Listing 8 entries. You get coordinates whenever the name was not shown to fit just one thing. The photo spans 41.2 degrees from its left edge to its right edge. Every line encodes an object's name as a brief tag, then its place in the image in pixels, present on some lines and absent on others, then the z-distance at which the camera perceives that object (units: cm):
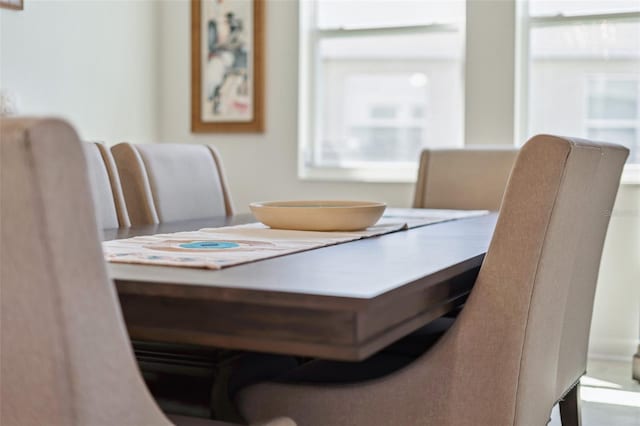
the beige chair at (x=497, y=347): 139
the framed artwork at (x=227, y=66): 452
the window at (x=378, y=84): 431
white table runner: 134
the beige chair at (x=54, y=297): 83
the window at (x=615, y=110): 393
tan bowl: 190
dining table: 102
